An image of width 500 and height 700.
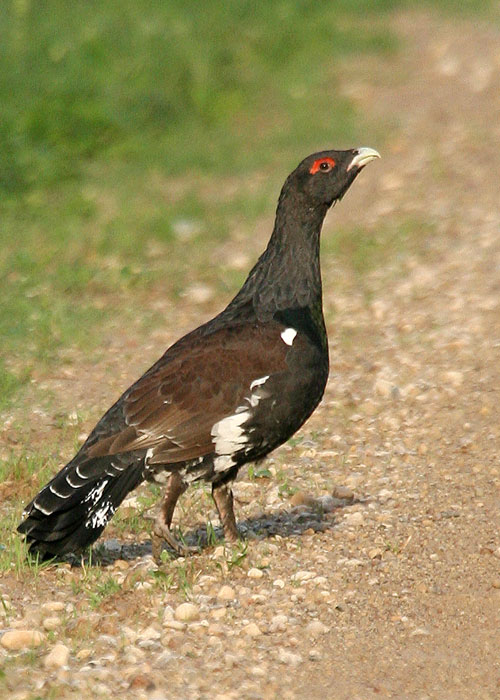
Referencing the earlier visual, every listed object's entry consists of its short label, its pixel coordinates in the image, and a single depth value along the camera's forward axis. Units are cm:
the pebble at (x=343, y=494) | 1548
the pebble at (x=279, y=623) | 1240
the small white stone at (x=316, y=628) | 1233
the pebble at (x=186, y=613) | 1248
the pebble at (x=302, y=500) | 1541
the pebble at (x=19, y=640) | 1186
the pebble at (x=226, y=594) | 1298
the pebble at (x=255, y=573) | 1345
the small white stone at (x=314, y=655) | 1190
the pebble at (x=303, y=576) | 1336
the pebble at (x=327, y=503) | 1525
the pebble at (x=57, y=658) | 1152
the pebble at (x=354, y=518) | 1477
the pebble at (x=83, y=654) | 1173
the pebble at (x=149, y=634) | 1214
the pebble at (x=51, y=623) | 1220
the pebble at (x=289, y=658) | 1180
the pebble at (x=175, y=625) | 1230
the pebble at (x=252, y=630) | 1227
